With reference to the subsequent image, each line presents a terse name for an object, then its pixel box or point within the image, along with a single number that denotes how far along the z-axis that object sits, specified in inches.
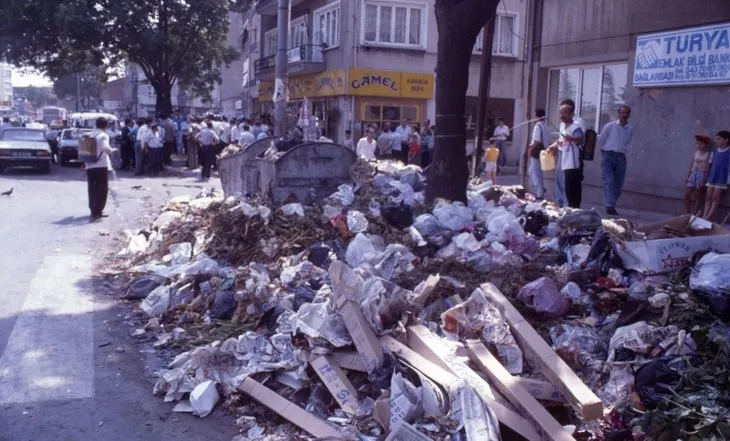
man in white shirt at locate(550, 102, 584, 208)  419.2
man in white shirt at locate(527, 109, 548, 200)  455.2
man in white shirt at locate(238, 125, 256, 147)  812.0
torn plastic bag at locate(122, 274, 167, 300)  306.5
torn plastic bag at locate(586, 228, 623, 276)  269.6
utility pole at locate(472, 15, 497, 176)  568.4
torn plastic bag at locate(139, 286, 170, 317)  279.1
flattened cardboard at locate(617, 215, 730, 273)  257.9
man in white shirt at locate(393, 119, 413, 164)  868.6
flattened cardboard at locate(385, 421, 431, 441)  160.2
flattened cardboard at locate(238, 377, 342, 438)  178.4
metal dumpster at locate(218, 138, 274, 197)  455.8
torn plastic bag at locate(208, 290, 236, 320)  265.7
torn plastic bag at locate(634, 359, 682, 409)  172.1
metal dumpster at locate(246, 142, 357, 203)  410.0
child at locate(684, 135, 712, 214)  422.3
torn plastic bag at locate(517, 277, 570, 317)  241.0
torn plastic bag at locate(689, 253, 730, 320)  204.1
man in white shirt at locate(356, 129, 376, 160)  696.4
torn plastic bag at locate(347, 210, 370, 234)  330.0
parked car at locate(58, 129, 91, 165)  983.2
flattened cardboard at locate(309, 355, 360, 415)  190.5
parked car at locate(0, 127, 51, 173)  863.7
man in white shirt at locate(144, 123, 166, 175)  859.1
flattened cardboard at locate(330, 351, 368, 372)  200.1
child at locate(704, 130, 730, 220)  404.5
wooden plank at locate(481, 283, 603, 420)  169.5
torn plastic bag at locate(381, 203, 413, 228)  339.8
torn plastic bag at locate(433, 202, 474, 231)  332.8
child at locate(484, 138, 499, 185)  647.1
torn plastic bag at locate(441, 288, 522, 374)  204.1
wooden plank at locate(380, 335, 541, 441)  168.2
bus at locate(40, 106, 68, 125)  2597.7
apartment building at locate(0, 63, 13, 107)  4398.4
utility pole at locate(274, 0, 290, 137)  627.2
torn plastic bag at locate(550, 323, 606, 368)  209.6
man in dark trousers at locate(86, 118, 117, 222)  499.5
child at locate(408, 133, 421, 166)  850.1
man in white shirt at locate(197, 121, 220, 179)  846.5
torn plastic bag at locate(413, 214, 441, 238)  324.1
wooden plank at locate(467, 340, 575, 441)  164.6
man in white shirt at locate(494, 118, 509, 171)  928.3
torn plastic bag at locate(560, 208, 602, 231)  321.4
